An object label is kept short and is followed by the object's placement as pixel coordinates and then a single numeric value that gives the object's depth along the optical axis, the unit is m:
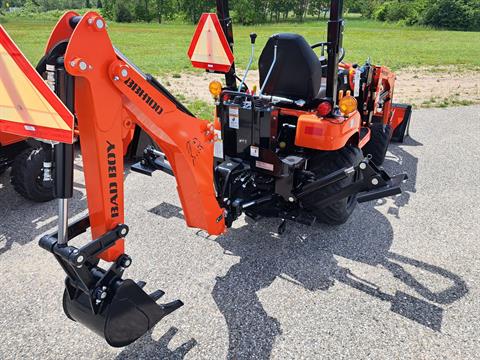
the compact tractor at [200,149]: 2.19
